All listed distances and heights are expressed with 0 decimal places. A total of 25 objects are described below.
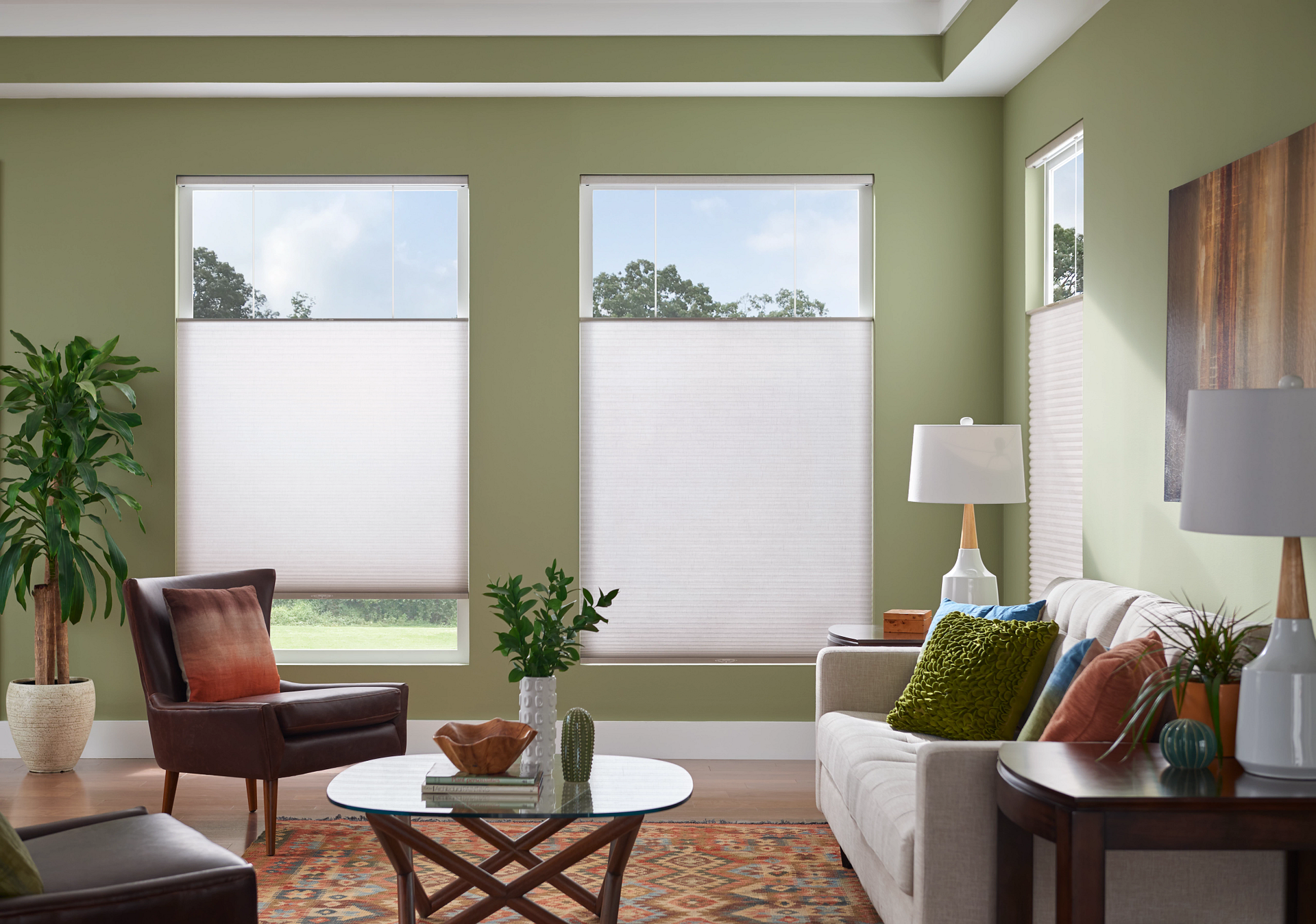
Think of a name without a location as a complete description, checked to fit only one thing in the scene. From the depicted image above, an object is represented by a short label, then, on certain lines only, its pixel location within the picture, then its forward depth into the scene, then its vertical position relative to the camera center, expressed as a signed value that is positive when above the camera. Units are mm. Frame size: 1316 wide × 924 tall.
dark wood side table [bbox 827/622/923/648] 4133 -786
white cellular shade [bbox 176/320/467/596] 5188 -116
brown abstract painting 2697 +479
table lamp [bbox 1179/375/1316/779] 2023 -120
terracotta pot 2223 -561
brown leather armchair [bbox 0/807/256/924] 1877 -872
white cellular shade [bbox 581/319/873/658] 5172 -261
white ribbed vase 2967 -772
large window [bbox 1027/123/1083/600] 4359 +274
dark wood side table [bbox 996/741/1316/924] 1974 -708
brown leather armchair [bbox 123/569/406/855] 3717 -1036
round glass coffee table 2643 -991
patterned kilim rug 3197 -1448
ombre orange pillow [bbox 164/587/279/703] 3953 -794
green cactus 2900 -845
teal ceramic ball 2176 -624
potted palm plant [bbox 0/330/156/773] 4715 -348
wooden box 4281 -737
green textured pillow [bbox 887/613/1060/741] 3164 -733
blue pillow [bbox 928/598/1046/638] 3498 -576
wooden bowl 2801 -830
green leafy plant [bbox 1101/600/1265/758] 2223 -482
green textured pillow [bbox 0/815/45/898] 1895 -790
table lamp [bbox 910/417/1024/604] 4121 -101
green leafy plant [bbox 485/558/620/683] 2947 -536
